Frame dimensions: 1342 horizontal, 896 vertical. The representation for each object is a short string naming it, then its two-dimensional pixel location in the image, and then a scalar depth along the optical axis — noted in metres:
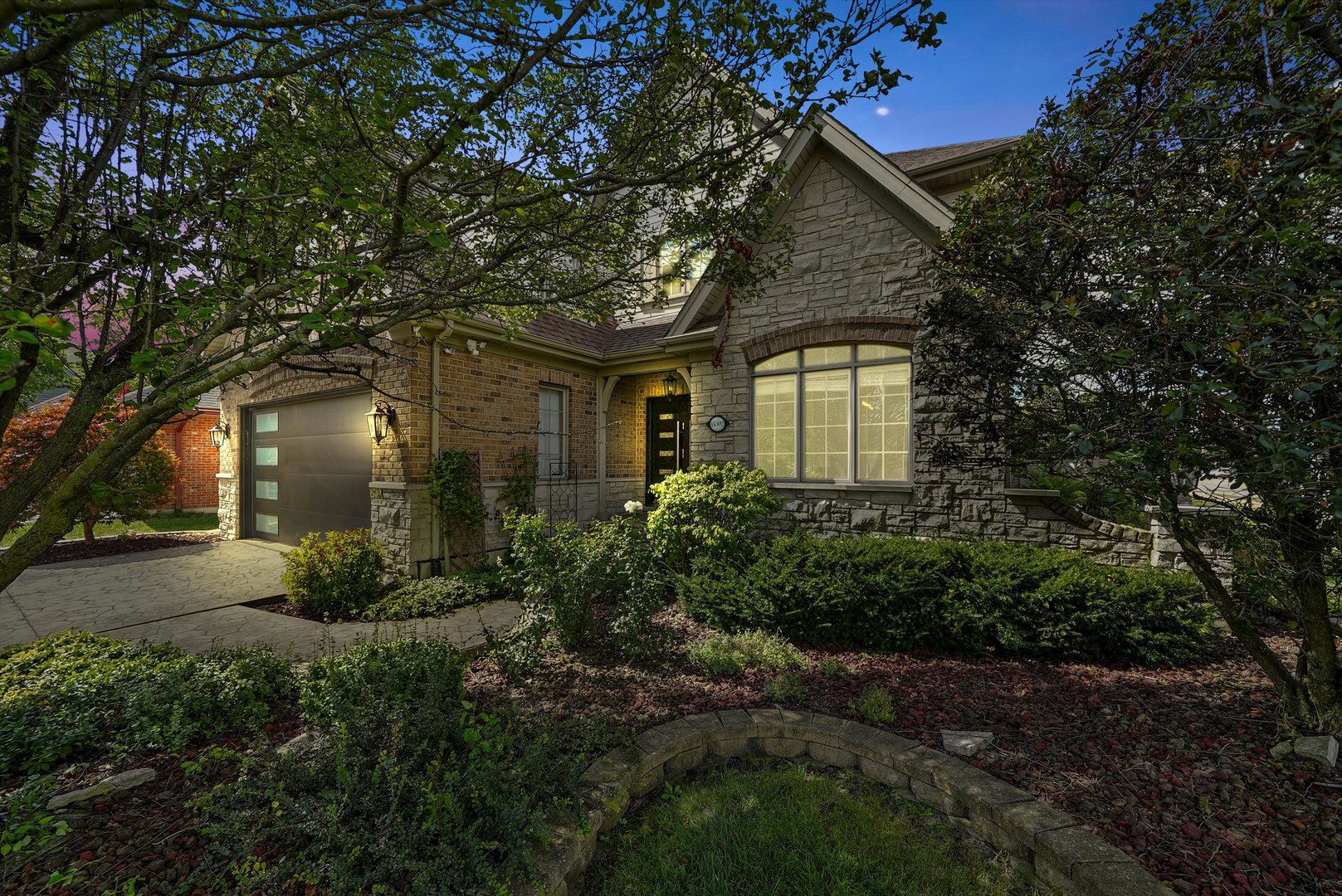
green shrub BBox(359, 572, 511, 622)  6.03
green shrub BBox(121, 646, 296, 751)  2.99
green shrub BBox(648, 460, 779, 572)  6.11
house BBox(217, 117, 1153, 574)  6.41
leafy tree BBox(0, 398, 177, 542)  9.66
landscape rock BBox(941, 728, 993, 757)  3.09
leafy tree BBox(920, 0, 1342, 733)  2.17
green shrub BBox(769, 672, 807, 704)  3.76
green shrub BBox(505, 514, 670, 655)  4.46
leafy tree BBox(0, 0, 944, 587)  2.29
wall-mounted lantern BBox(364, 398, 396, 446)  7.11
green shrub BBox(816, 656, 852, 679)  4.21
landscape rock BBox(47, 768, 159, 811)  2.45
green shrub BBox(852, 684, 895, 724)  3.44
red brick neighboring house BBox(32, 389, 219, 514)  14.37
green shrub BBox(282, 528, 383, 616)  6.18
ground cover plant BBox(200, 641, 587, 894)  2.06
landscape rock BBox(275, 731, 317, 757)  2.91
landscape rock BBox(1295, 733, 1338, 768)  2.67
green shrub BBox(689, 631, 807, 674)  4.28
